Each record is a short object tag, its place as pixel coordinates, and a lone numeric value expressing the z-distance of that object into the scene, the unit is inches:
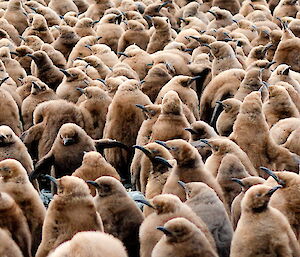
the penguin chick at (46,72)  779.4
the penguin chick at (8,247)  417.1
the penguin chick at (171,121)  593.6
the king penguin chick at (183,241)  402.3
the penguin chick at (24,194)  480.1
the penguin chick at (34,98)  690.8
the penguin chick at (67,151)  587.2
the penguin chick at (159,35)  909.8
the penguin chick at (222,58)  765.2
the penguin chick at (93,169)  526.6
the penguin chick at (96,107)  662.5
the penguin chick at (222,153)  539.2
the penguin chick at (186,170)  491.8
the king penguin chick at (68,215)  438.9
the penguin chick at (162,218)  430.3
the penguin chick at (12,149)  573.9
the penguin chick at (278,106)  647.8
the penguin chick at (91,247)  342.6
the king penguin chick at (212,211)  444.5
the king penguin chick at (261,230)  408.5
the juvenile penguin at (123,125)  633.6
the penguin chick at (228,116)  640.4
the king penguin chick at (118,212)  464.8
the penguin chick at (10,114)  656.4
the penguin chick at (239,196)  475.8
